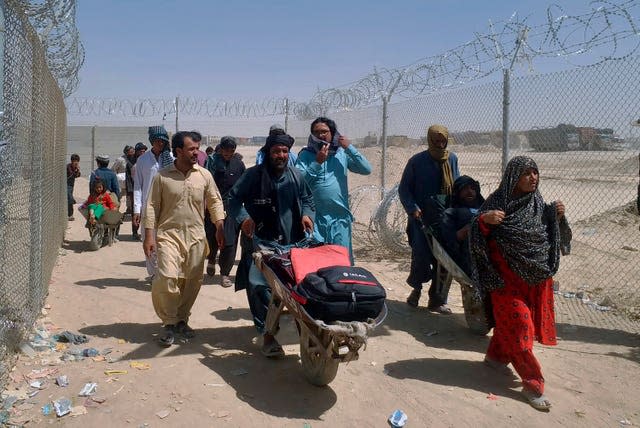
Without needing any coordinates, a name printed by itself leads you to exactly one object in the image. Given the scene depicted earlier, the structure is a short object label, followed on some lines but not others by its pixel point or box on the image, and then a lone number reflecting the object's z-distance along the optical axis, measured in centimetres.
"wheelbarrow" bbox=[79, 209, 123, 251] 974
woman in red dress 409
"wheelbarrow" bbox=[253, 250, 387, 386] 337
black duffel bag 342
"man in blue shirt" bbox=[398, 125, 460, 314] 583
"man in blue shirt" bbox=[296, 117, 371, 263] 547
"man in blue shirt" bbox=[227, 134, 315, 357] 465
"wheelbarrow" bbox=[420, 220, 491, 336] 519
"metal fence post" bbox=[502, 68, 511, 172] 661
